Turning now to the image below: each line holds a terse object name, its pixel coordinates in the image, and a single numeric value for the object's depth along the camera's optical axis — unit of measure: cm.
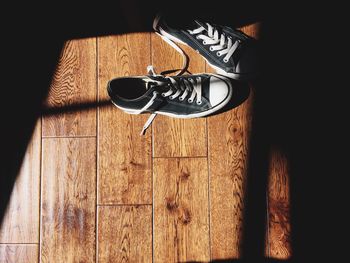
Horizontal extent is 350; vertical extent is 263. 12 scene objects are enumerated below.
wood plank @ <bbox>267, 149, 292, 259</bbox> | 114
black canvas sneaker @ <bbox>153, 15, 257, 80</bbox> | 117
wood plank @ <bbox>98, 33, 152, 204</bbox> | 118
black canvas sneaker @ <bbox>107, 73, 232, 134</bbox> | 115
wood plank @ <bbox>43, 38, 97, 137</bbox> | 121
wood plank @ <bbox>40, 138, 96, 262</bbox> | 117
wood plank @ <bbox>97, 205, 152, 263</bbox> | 116
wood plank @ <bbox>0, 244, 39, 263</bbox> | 118
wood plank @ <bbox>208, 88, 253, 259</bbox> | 115
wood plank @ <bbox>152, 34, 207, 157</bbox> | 118
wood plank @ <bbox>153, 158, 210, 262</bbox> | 115
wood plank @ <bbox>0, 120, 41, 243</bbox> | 119
